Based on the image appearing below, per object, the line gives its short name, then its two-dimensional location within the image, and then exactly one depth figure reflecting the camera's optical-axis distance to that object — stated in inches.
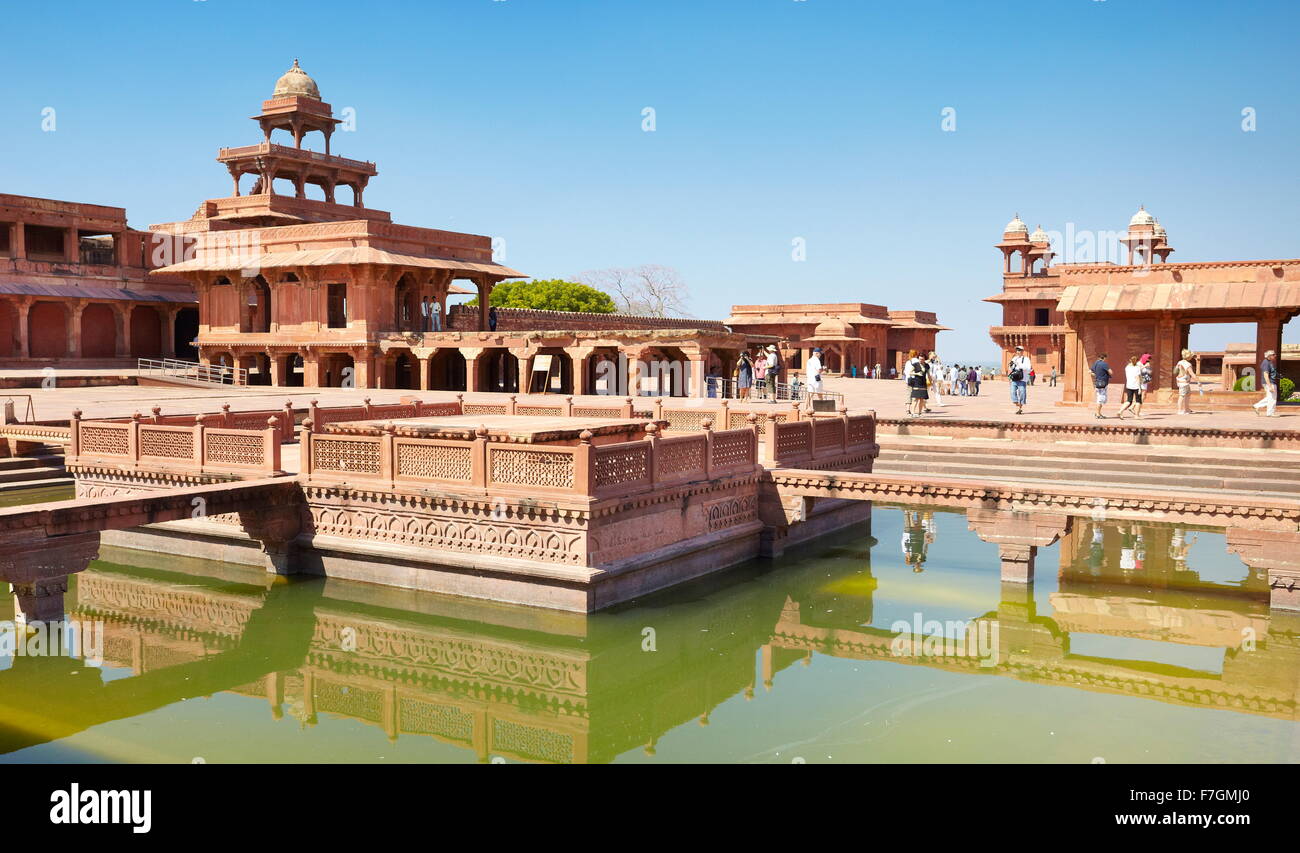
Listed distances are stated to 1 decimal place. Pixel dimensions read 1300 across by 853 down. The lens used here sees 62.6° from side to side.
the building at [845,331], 2118.6
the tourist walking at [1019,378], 938.7
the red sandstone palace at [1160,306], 959.0
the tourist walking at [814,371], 992.2
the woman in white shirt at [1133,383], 840.9
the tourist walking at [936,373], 1141.1
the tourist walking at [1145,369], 880.1
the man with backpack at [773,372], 1170.8
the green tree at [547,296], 2242.9
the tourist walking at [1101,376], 846.5
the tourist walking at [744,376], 1097.7
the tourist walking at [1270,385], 904.9
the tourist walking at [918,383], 869.8
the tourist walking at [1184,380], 854.5
